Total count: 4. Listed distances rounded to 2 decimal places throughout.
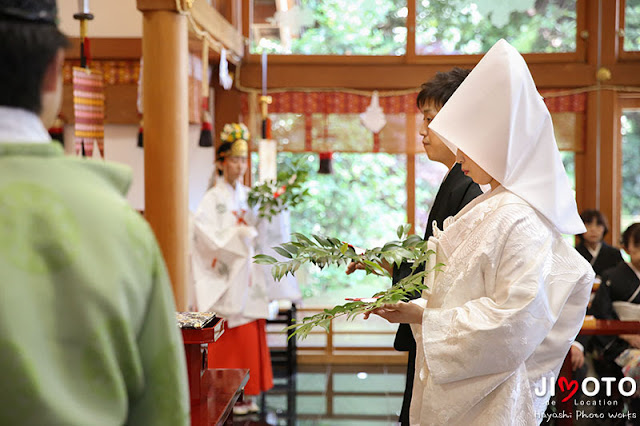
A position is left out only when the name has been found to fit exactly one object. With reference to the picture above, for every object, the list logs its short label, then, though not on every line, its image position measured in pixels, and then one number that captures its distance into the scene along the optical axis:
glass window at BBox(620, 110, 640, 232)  6.05
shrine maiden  4.75
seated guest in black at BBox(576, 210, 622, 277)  4.96
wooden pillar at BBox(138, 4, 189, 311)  3.74
